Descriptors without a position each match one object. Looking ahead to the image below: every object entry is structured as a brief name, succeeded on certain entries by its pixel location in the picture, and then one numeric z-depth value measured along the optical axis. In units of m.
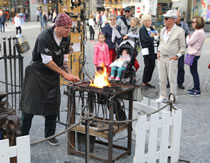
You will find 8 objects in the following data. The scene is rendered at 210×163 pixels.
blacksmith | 4.09
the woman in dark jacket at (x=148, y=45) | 7.95
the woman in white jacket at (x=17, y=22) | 22.50
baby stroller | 8.21
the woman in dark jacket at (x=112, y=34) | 9.08
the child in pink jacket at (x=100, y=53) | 8.52
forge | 3.84
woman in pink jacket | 7.22
